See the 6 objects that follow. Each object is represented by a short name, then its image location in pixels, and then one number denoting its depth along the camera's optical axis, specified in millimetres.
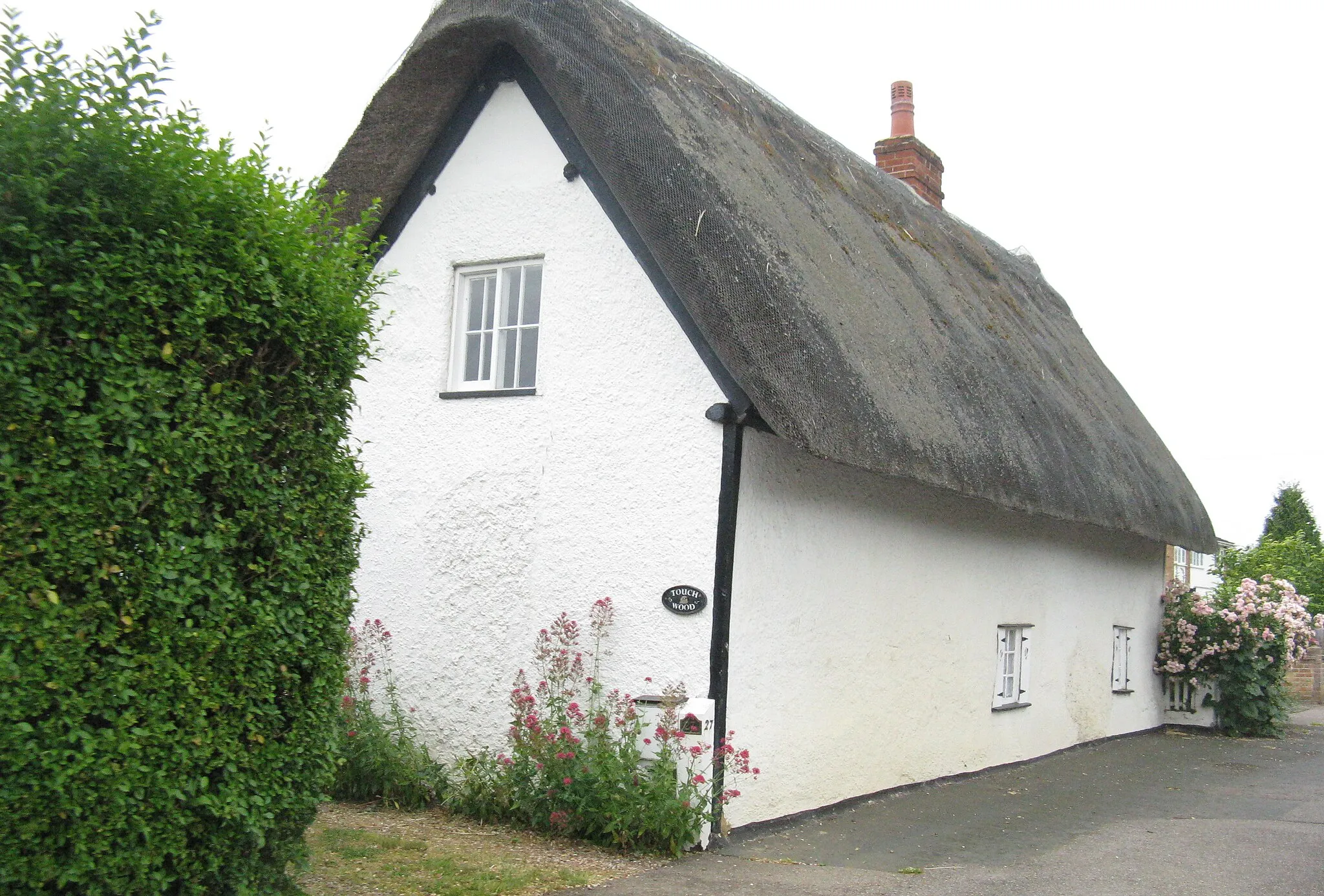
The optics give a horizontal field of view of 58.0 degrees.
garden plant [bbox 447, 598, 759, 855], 6746
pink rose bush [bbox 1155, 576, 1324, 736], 14773
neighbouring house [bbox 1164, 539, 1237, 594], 35656
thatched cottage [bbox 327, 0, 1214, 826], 7293
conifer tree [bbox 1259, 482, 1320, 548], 38431
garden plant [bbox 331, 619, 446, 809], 7652
